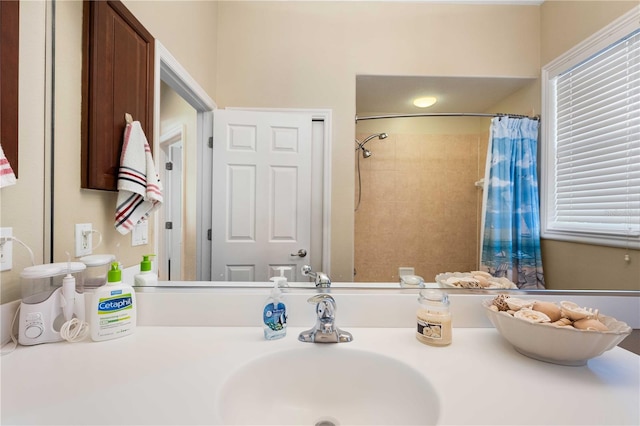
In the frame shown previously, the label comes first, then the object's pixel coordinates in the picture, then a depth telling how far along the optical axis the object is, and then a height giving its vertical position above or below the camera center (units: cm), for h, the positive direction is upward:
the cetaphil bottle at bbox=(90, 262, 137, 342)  72 -27
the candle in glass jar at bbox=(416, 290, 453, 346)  72 -28
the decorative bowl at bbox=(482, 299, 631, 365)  59 -28
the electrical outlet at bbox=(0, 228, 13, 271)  70 -11
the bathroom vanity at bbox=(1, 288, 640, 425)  48 -35
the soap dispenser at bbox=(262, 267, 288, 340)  75 -29
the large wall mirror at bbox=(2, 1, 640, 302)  89 +46
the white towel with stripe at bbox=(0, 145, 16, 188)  67 +10
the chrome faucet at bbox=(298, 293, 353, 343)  74 -32
